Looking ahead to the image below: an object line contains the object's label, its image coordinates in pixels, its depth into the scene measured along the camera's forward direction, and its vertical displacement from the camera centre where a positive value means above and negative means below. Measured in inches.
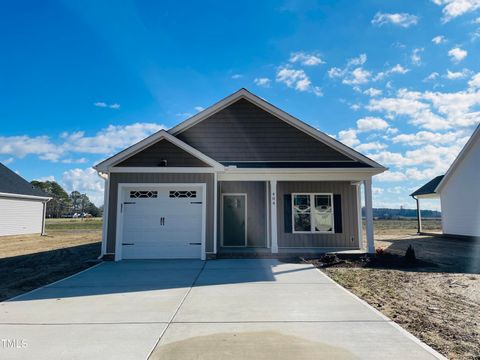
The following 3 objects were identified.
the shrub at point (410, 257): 353.7 -47.8
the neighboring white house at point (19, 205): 754.2 +30.1
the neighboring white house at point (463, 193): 599.4 +47.3
